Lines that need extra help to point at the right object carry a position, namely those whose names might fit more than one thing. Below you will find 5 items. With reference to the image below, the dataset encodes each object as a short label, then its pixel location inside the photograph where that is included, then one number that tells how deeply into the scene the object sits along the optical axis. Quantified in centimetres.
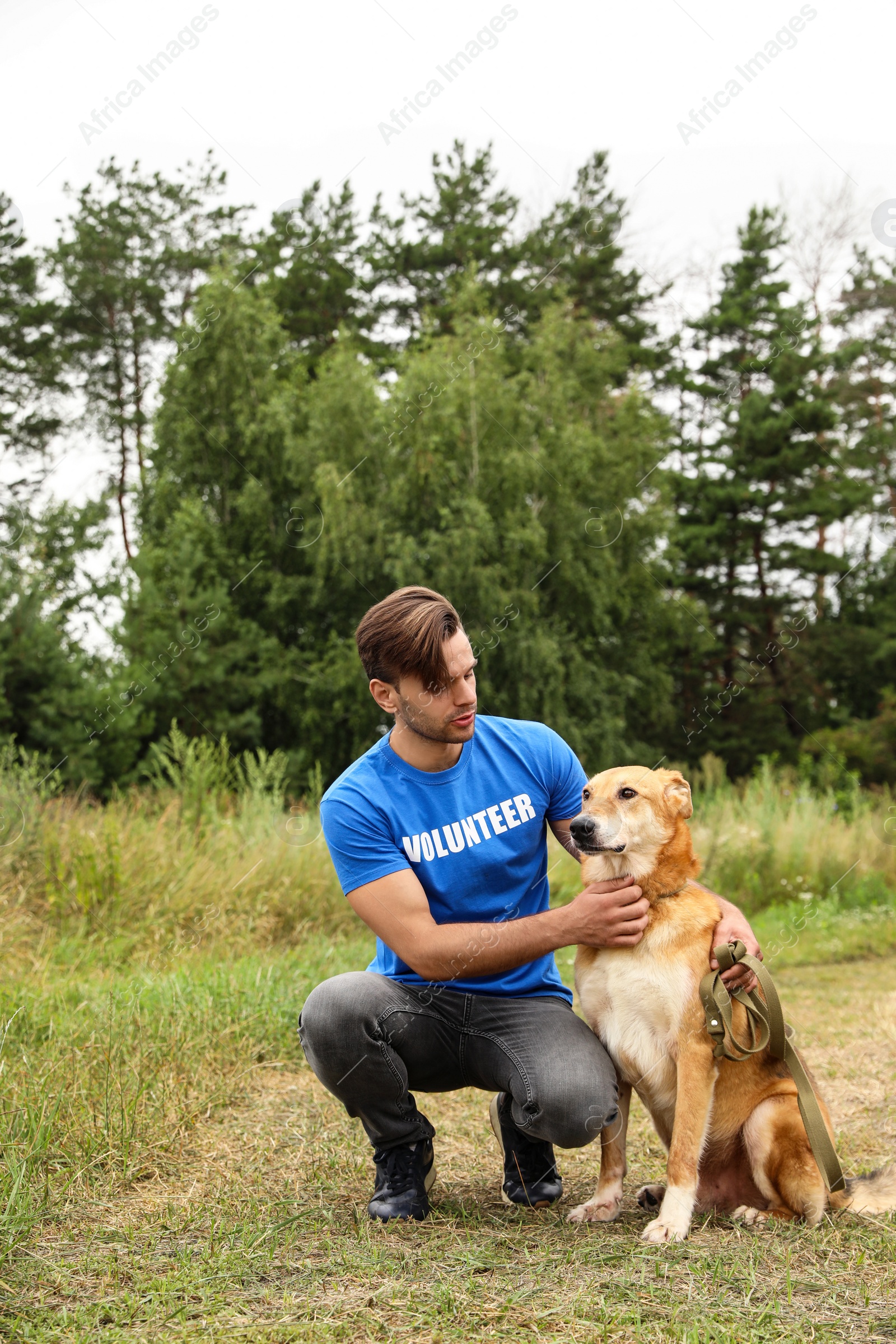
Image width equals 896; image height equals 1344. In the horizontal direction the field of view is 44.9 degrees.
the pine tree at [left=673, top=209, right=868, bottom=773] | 2378
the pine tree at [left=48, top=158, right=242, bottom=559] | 2327
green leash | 295
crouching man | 306
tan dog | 294
